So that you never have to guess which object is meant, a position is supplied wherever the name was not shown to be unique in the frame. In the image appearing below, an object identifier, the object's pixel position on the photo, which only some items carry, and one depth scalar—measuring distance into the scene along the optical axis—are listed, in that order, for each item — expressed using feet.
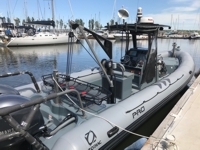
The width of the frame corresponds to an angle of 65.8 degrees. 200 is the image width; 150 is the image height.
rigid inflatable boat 7.36
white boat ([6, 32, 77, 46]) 81.30
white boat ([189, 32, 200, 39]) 159.55
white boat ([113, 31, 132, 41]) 134.92
